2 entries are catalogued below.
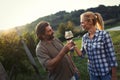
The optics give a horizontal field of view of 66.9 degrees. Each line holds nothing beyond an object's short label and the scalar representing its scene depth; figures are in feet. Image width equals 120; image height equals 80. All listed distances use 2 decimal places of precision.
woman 4.59
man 4.27
